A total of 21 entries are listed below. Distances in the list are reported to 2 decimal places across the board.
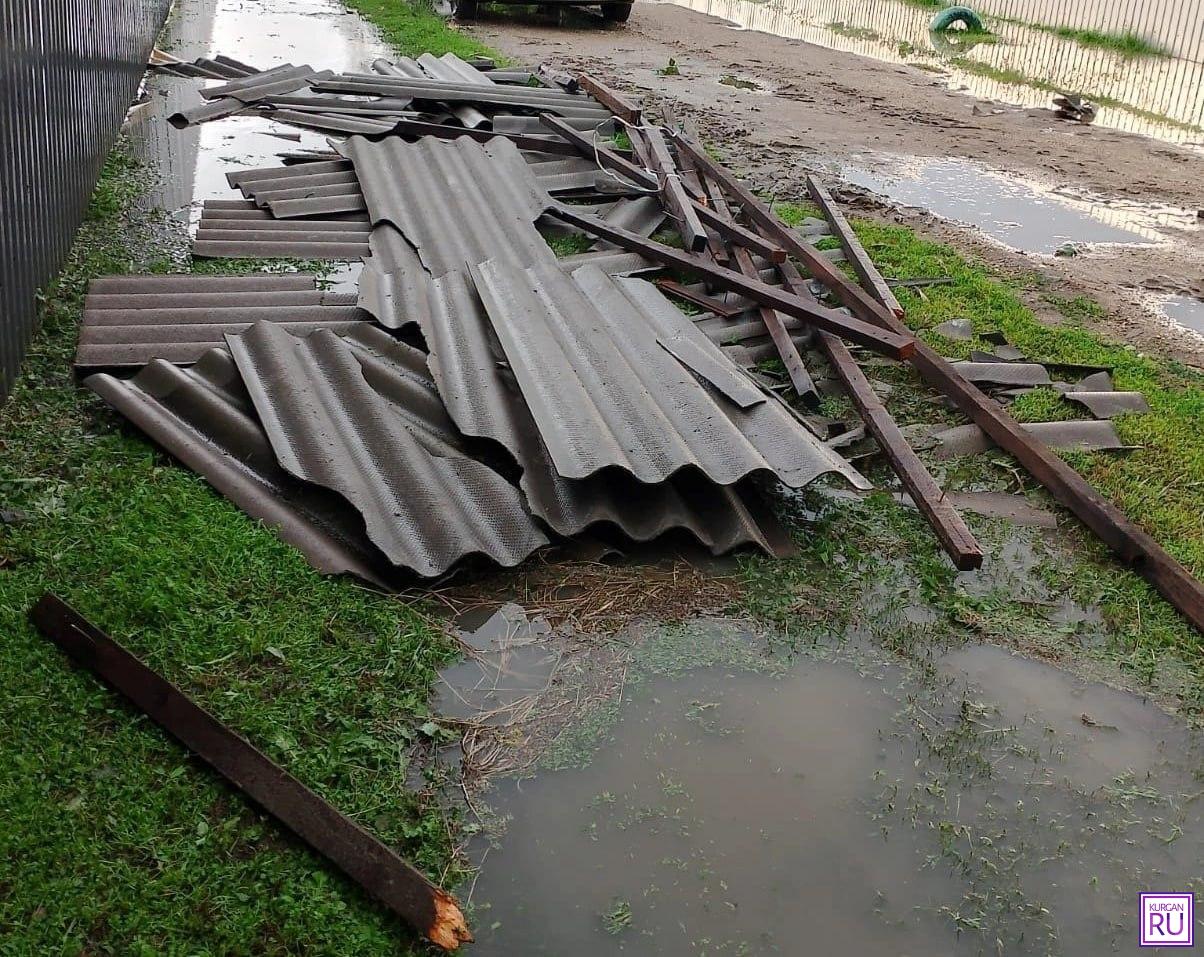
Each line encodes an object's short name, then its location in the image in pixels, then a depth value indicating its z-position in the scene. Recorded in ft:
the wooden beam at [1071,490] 16.05
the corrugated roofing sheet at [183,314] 19.48
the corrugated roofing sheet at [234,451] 15.17
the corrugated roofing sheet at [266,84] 39.24
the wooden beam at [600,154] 31.48
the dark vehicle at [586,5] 64.23
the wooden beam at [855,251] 24.99
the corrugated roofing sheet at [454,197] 25.88
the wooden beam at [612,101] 38.27
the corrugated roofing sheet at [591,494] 15.98
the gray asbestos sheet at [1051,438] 20.01
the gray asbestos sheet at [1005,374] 22.25
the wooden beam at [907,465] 16.32
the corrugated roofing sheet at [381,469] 15.16
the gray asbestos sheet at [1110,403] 21.43
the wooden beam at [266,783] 10.10
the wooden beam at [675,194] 26.96
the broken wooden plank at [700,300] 24.35
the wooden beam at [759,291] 21.52
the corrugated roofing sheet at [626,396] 16.33
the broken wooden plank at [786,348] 21.20
